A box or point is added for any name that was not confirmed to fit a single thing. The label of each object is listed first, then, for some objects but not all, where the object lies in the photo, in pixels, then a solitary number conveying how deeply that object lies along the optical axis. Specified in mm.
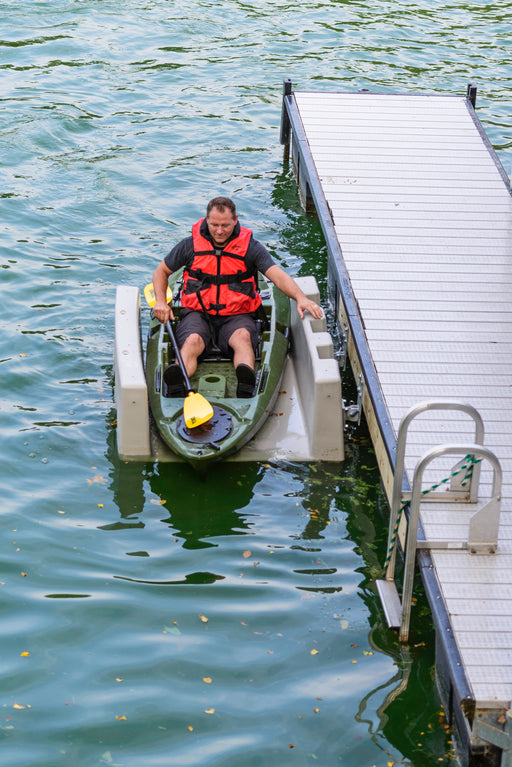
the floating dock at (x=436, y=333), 10070
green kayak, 13430
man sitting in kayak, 14656
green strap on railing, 10852
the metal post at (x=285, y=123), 23719
